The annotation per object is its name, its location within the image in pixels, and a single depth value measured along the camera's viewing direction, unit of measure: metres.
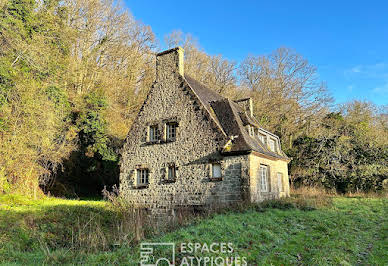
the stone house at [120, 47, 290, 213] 12.78
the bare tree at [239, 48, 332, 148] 26.89
